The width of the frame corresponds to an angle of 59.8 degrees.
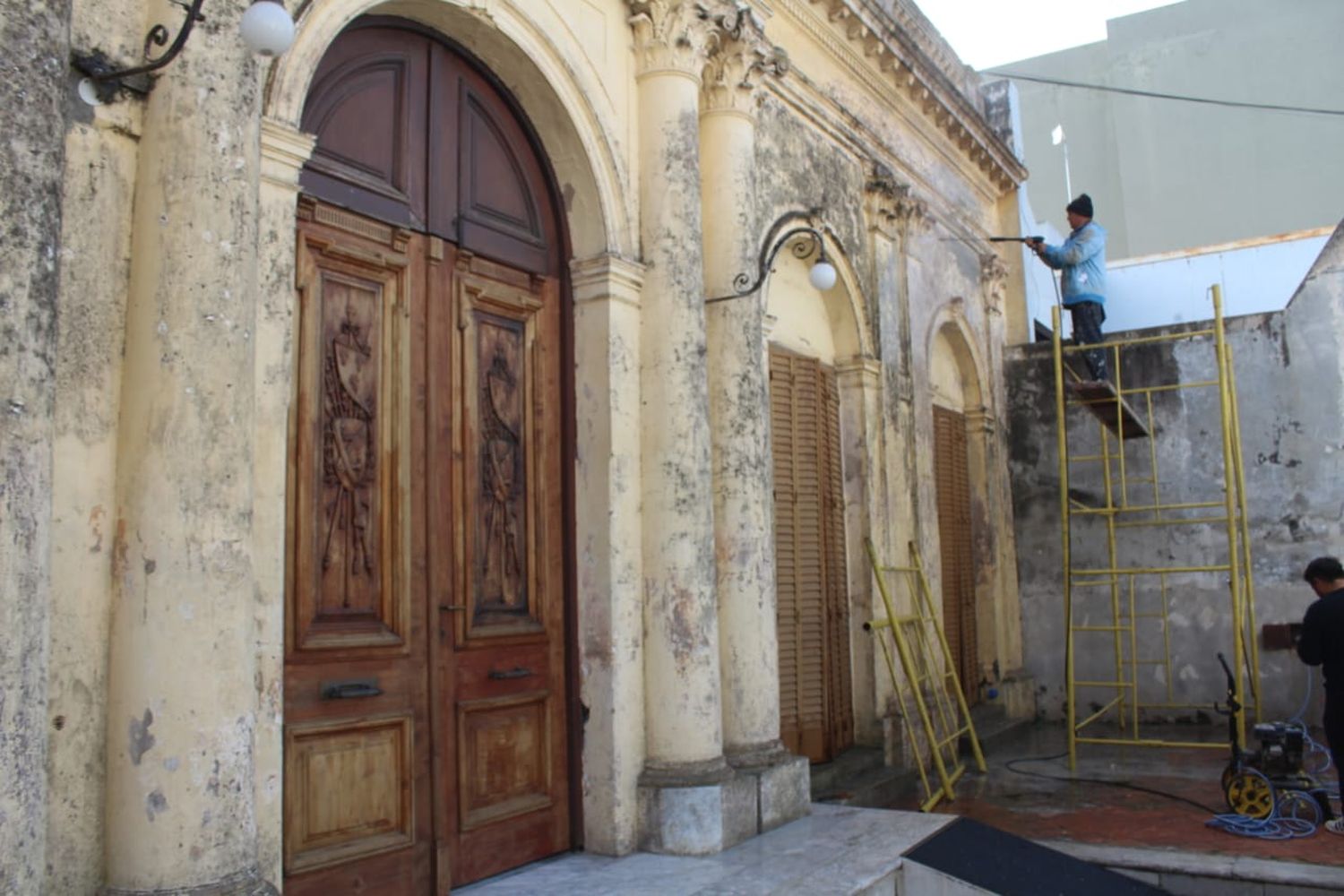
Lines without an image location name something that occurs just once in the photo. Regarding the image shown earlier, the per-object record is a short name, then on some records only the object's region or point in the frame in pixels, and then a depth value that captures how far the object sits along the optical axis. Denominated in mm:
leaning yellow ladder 7930
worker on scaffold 9367
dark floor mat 5410
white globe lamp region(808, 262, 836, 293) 6770
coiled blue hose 6891
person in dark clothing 6617
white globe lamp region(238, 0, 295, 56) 3221
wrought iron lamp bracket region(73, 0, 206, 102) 3295
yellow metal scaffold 10961
